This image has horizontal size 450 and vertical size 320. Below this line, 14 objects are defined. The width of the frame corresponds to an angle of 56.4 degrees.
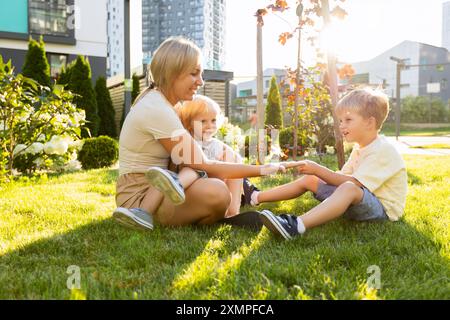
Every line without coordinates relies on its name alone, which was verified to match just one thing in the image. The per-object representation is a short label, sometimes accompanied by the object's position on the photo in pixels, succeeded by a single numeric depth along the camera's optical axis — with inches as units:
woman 92.7
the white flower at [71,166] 237.6
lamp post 749.9
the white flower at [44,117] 178.9
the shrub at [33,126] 162.6
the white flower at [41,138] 183.9
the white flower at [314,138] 269.9
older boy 95.0
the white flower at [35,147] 181.5
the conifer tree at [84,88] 511.2
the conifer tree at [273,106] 493.0
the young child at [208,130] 112.7
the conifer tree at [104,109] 579.8
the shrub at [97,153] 251.6
